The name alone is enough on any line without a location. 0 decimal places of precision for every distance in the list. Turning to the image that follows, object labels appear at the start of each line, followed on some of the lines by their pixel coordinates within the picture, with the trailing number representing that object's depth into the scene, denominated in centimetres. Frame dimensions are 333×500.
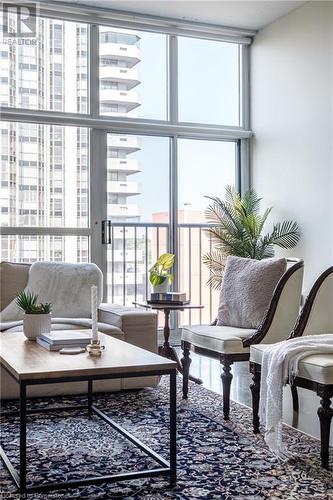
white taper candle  290
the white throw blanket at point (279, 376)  279
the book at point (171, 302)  449
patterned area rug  237
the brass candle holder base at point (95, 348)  276
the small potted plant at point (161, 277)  466
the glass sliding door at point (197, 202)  640
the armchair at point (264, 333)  340
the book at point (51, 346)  288
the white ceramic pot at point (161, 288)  466
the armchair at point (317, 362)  264
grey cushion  370
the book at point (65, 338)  291
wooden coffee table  231
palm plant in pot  579
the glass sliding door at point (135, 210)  607
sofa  376
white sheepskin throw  433
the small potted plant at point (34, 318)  321
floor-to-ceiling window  570
